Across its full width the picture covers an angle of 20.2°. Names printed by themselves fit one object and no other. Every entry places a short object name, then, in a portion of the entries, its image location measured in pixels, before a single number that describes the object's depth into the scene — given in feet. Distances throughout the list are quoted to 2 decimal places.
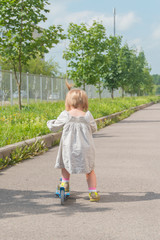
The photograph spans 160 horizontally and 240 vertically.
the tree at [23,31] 51.88
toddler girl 16.30
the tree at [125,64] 125.08
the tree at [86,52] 83.23
